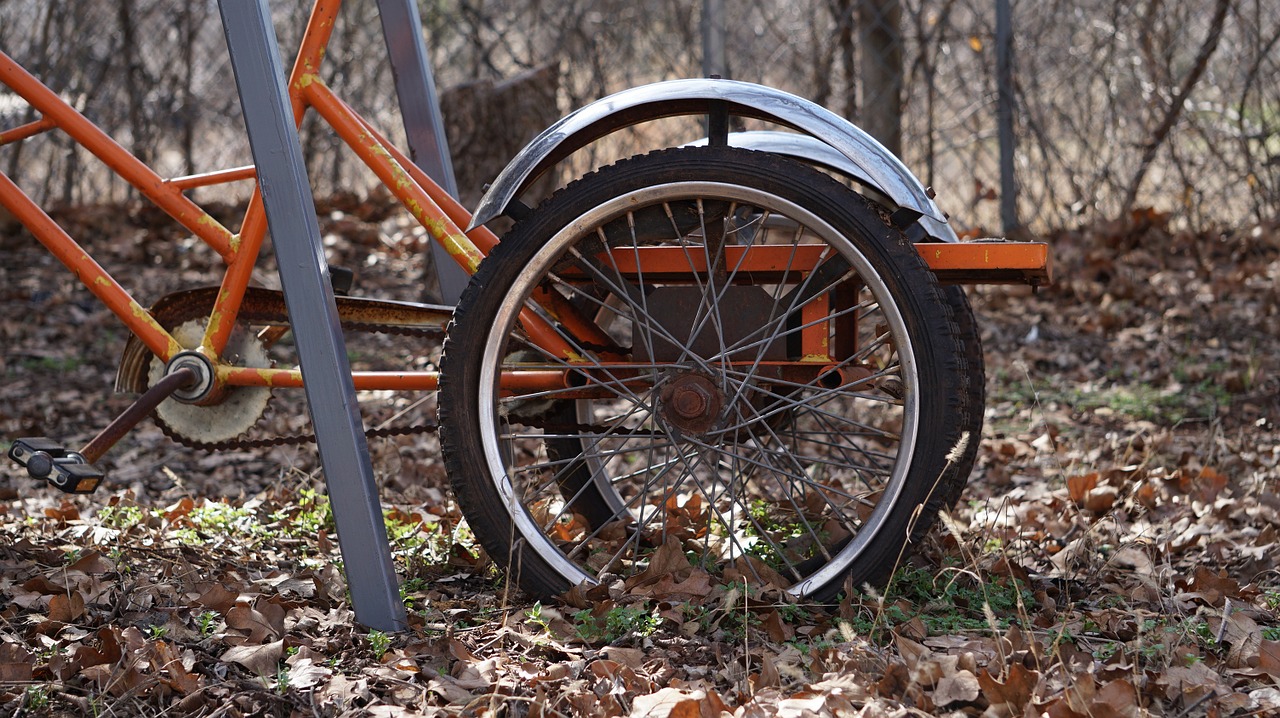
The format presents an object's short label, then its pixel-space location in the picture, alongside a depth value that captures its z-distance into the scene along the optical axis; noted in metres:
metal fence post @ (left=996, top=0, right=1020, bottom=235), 6.06
